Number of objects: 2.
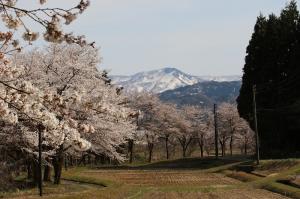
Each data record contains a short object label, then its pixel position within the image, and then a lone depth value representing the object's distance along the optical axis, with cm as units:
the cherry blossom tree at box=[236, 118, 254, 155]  9156
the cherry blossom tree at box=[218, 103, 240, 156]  9119
